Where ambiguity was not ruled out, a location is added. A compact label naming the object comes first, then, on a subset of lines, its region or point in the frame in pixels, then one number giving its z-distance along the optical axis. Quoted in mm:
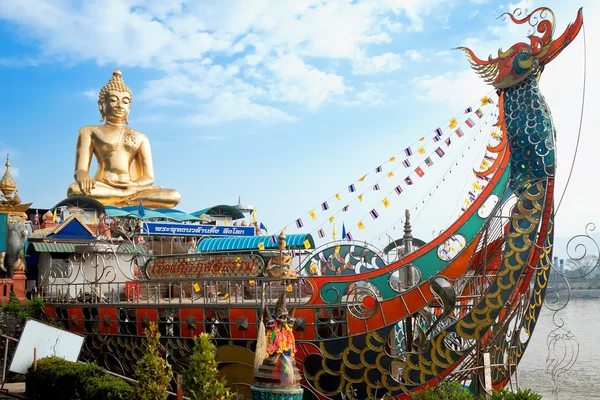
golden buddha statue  24891
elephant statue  16812
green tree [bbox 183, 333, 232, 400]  8328
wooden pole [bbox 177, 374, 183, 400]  8000
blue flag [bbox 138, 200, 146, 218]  21203
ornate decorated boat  10469
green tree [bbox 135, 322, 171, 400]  9023
